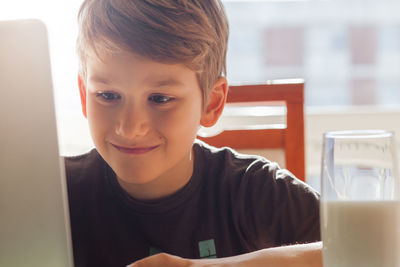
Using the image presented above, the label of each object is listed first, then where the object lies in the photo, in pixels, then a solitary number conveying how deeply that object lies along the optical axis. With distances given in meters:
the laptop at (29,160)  0.65
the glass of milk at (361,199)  0.66
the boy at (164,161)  0.86
